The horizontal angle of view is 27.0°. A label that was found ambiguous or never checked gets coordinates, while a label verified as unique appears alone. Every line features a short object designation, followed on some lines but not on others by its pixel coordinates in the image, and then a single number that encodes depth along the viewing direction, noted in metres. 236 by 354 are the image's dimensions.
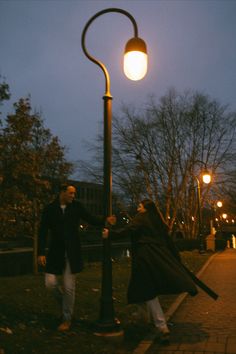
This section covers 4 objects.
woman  6.10
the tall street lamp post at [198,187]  26.75
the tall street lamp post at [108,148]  6.42
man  6.33
